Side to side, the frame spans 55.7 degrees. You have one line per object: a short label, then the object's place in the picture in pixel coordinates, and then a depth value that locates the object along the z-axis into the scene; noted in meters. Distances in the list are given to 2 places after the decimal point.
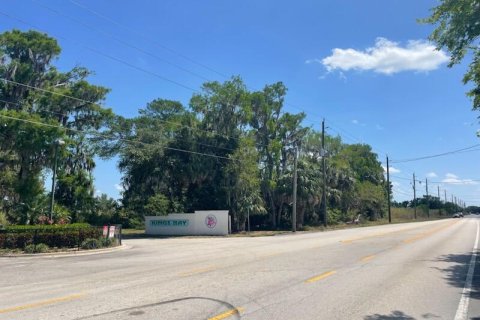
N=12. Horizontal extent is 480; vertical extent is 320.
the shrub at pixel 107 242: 23.73
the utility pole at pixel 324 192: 49.34
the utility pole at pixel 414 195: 94.88
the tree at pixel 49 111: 37.56
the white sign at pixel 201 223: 38.16
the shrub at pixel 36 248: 21.44
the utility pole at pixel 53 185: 28.29
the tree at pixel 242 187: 41.94
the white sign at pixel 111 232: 24.98
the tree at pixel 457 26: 11.39
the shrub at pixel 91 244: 22.93
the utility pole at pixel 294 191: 41.50
